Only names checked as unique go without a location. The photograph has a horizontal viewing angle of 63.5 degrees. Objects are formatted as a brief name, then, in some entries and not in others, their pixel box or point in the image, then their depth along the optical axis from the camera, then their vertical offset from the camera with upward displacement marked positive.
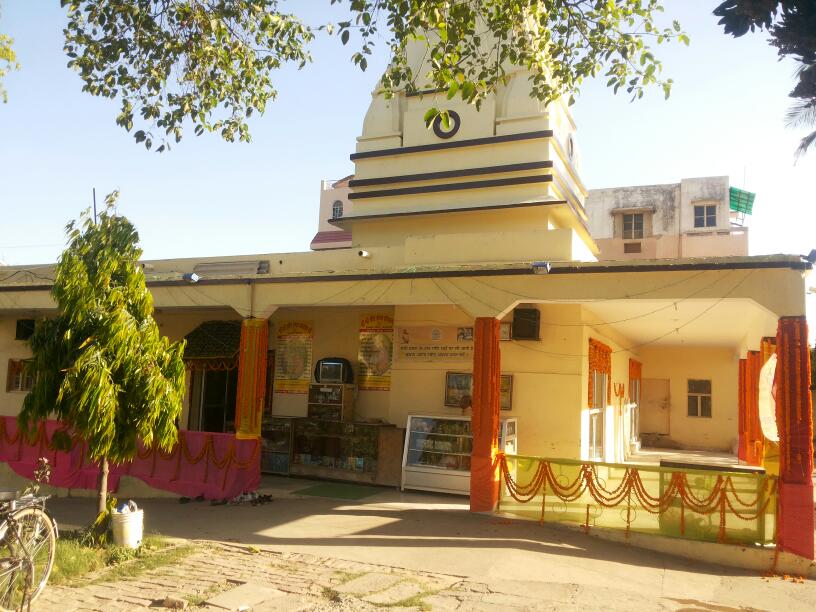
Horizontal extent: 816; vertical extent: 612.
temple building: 9.78 +1.58
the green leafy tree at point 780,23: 3.89 +2.34
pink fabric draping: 11.36 -1.42
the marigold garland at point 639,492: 8.55 -1.17
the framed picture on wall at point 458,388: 12.93 +0.24
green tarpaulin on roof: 30.91 +9.93
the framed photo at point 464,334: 12.96 +1.31
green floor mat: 11.98 -1.76
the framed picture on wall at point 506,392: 12.55 +0.21
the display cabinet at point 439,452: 11.94 -0.95
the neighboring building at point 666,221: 27.16 +8.10
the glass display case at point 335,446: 13.09 -1.01
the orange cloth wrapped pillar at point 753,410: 15.01 +0.07
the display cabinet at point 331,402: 13.73 -0.13
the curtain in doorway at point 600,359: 13.17 +1.02
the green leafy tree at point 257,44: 7.92 +4.46
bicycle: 5.63 -1.43
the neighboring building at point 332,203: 31.61 +9.38
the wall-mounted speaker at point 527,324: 12.30 +1.48
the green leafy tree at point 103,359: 7.67 +0.32
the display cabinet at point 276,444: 13.87 -1.07
